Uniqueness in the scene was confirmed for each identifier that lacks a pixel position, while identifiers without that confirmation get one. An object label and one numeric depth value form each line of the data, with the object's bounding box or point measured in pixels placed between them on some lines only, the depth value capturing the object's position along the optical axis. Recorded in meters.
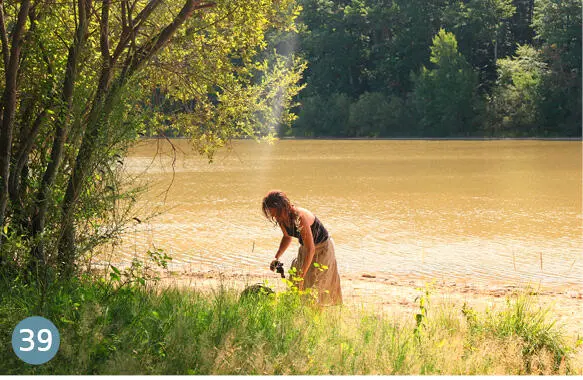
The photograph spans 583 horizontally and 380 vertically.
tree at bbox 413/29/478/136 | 80.12
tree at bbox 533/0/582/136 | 72.81
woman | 7.40
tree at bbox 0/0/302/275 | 7.35
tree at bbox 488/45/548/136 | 74.94
